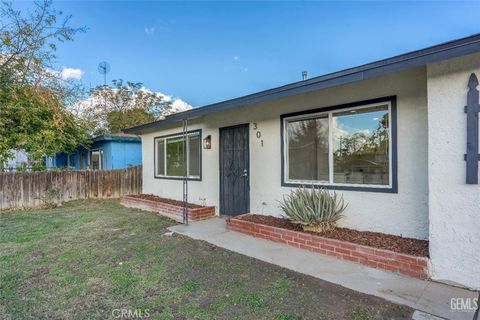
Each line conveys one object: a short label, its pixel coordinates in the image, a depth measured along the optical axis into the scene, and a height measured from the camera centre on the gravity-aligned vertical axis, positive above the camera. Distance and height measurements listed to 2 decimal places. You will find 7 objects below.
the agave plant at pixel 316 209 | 4.04 -0.79
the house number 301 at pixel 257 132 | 5.63 +0.57
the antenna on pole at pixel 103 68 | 16.58 +5.92
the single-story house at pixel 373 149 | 2.77 +0.15
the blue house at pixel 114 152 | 11.86 +0.41
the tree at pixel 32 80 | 7.12 +2.51
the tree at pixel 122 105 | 19.52 +4.26
